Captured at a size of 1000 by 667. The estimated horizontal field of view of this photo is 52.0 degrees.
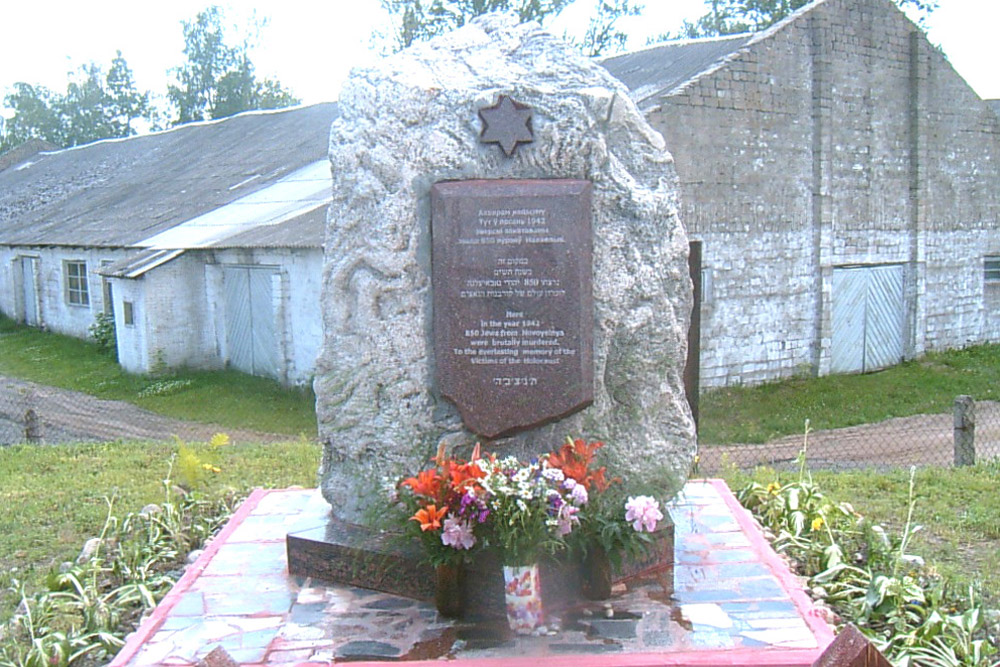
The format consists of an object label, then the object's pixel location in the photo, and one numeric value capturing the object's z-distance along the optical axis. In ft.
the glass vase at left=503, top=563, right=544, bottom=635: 14.56
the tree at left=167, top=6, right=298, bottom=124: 138.72
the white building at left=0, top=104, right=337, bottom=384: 47.26
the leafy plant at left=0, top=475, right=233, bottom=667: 15.42
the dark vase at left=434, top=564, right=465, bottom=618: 15.20
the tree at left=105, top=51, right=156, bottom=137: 152.15
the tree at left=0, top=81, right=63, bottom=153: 152.25
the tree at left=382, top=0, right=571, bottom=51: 99.25
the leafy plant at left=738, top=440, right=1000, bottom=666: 15.08
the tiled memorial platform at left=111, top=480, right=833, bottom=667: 14.10
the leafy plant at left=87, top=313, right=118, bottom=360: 61.21
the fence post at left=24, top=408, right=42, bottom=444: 34.47
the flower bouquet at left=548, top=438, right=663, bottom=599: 15.14
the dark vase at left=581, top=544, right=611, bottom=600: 15.67
